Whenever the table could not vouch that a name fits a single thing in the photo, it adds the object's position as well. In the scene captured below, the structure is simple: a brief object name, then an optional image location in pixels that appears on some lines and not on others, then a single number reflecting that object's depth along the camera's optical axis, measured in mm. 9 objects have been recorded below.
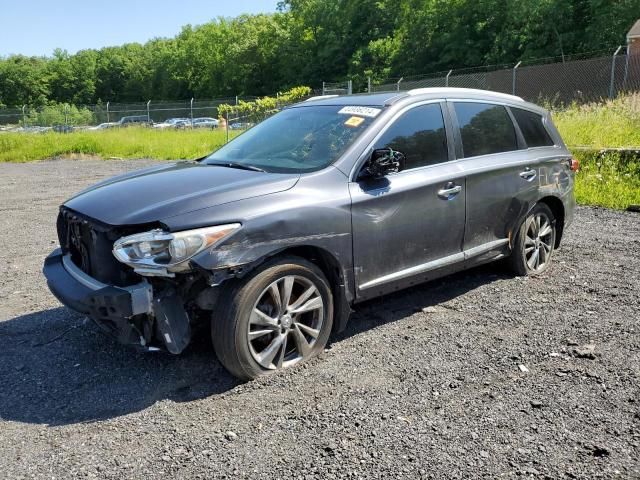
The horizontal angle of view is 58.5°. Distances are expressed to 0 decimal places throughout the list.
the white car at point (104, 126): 30488
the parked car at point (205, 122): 29228
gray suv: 3248
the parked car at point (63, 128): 30091
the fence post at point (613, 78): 17652
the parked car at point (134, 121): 30369
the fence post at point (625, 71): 18062
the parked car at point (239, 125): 25525
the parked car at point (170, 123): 28891
